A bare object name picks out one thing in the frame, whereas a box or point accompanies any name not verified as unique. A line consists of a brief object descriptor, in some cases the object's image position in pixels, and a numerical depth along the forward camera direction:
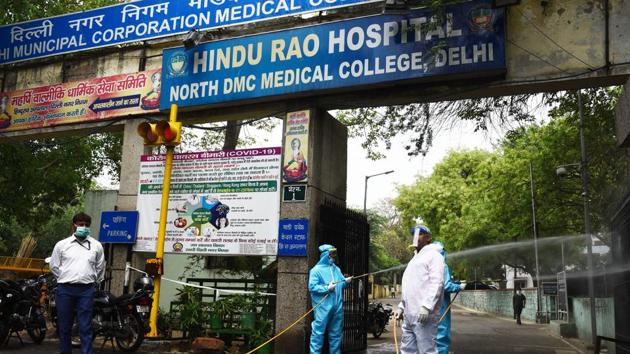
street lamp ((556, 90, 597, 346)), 14.21
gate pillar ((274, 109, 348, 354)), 8.79
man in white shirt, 6.96
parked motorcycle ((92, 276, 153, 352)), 8.85
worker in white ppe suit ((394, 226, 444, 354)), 6.00
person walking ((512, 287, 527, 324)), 26.41
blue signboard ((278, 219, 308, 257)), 8.88
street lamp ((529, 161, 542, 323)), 23.66
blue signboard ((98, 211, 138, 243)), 10.23
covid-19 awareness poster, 9.34
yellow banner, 10.79
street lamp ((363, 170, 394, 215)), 32.54
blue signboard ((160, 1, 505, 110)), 8.16
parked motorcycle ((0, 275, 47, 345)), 8.82
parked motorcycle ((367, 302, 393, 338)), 14.83
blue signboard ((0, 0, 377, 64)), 9.83
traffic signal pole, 9.06
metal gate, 9.39
